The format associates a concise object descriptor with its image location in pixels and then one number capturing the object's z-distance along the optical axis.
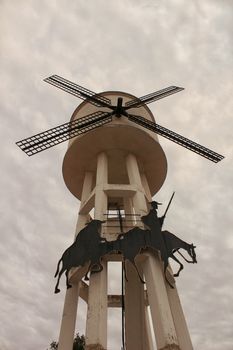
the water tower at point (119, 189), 8.67
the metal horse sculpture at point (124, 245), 9.75
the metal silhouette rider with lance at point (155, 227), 9.96
